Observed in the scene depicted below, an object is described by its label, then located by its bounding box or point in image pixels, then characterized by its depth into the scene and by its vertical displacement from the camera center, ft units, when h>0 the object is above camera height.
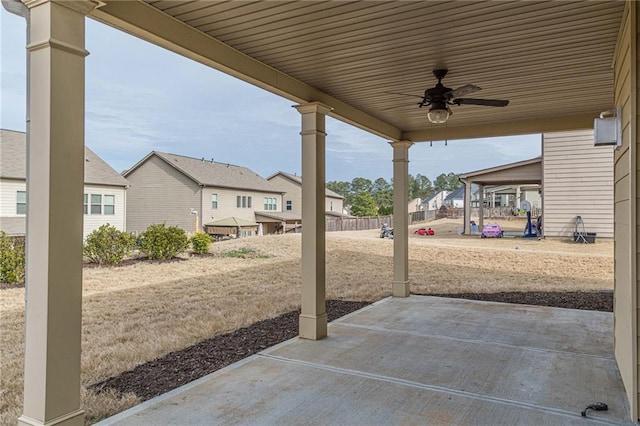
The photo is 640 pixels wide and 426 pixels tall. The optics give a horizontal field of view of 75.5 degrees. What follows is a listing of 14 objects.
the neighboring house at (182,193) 64.90 +3.50
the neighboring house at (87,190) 41.73 +2.81
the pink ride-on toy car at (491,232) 50.80 -2.14
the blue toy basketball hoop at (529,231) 48.84 -1.98
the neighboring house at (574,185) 39.40 +2.96
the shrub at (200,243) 40.27 -2.80
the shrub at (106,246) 33.65 -2.58
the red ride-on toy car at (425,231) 60.32 -2.52
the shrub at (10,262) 26.53 -3.13
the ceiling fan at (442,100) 12.64 +3.68
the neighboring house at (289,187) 95.94 +6.54
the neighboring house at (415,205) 148.97 +3.47
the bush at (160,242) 36.29 -2.45
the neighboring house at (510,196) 83.41 +4.44
